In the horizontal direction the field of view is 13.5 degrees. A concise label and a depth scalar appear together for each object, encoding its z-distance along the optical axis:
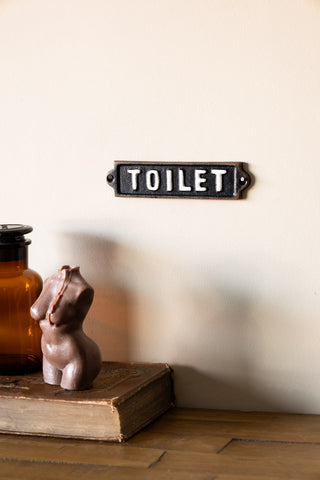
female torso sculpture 1.45
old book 1.43
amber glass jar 1.51
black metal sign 1.50
